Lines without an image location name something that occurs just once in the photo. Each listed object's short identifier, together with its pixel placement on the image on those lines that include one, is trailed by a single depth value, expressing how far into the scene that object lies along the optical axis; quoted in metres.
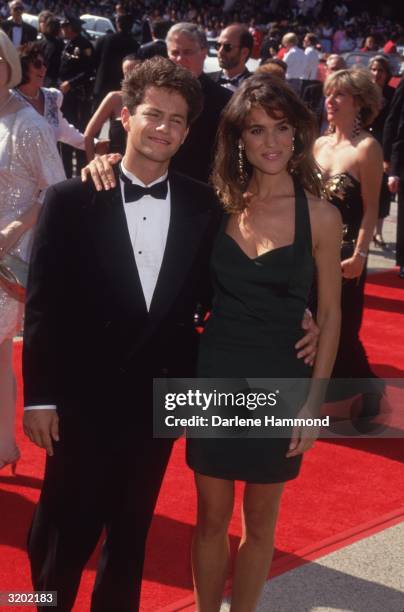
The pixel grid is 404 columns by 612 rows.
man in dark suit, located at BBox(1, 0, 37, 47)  14.95
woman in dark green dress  3.14
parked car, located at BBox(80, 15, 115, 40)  33.28
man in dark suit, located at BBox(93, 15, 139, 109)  11.80
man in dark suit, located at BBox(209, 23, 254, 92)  7.20
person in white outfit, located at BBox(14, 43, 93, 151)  6.77
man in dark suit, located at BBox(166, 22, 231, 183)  5.44
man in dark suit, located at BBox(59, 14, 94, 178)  12.95
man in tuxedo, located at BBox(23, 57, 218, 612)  2.99
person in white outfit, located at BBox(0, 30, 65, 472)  3.99
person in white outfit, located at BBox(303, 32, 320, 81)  16.66
